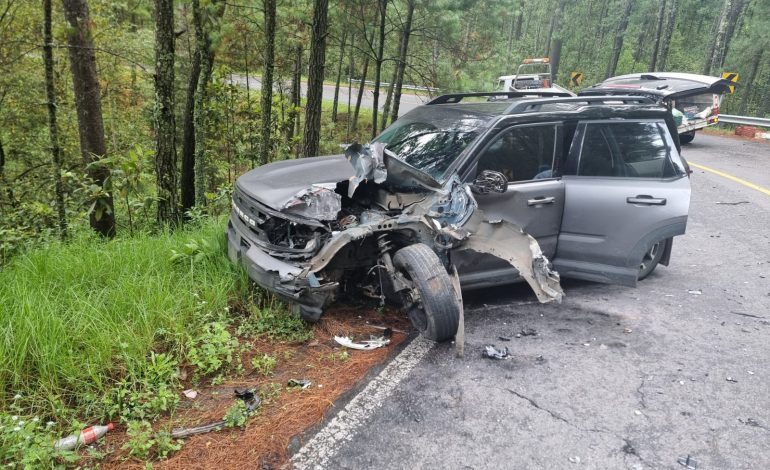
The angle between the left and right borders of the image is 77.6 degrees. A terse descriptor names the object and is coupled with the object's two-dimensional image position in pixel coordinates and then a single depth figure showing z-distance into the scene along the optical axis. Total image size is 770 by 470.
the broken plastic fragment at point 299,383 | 3.25
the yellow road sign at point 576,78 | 21.85
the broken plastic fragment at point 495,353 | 3.72
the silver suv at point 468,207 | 3.68
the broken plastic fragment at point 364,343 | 3.78
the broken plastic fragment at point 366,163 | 4.06
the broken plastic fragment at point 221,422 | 2.75
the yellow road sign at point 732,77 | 11.82
